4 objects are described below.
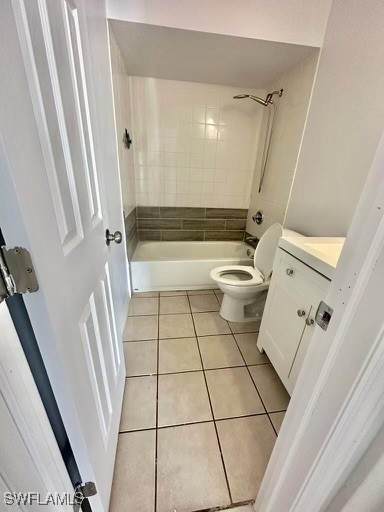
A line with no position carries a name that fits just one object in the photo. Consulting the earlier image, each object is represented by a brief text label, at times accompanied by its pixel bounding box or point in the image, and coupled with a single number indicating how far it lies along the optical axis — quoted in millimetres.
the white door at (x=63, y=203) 340
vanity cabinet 1000
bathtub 2176
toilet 1685
